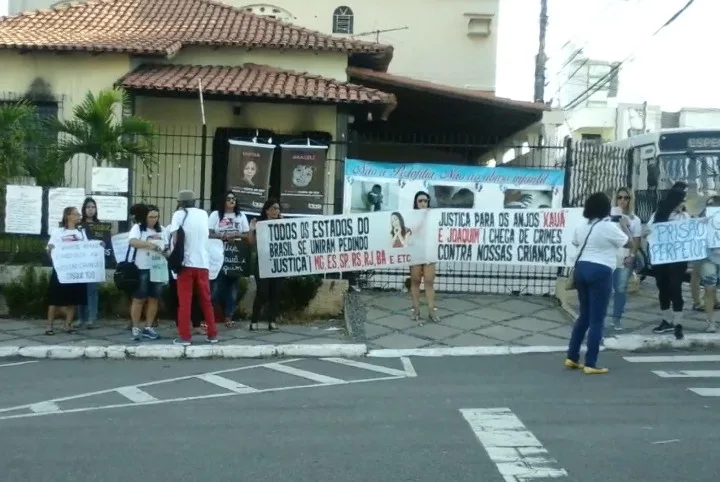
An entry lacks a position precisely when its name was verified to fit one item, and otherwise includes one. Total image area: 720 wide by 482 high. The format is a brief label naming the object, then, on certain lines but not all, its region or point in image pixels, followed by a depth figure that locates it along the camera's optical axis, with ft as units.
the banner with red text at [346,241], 40.81
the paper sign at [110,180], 43.06
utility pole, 85.30
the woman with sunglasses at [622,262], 37.52
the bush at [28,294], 42.04
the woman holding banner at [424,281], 40.06
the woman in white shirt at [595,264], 30.27
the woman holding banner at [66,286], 38.50
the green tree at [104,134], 43.09
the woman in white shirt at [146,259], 37.45
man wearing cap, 35.55
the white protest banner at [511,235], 42.19
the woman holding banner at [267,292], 39.47
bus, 55.26
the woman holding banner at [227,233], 40.09
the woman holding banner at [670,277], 36.09
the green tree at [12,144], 42.75
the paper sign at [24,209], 42.63
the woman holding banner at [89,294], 39.78
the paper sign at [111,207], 43.21
